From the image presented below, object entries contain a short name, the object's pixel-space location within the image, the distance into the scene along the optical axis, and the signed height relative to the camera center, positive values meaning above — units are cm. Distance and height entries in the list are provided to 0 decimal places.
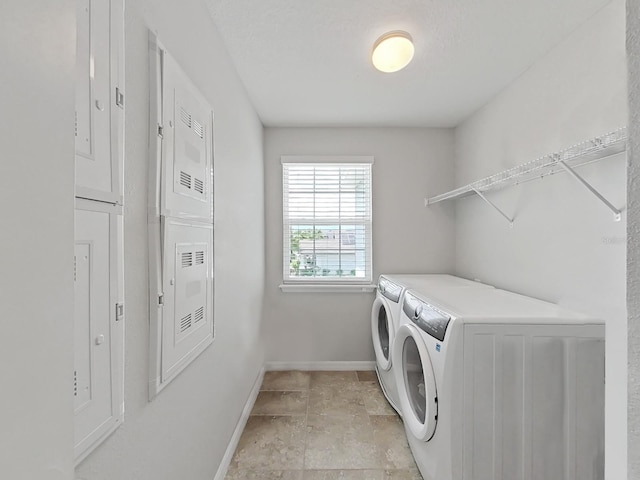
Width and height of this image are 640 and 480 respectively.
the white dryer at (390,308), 205 -51
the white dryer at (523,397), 121 -66
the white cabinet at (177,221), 93 +7
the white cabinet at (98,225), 62 +4
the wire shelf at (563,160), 113 +38
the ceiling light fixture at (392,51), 153 +102
